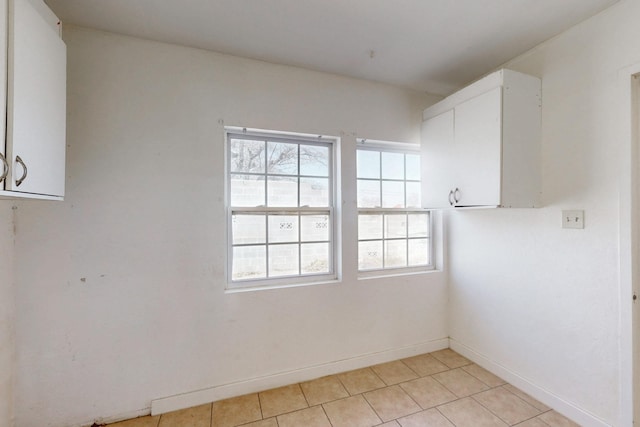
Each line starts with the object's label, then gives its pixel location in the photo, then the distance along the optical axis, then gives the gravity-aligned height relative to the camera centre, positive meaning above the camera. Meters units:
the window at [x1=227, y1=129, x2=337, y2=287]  2.15 +0.06
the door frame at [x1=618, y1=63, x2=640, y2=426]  1.52 -0.16
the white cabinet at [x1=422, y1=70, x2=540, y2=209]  1.84 +0.52
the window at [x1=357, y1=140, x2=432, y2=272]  2.53 +0.04
